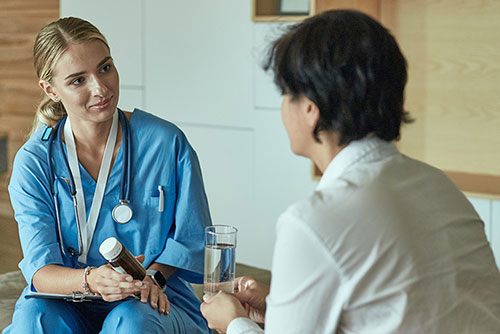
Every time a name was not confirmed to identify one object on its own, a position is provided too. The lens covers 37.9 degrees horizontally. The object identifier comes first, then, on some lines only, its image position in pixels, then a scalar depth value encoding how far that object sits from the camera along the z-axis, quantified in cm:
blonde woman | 205
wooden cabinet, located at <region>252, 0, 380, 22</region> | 323
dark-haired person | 118
